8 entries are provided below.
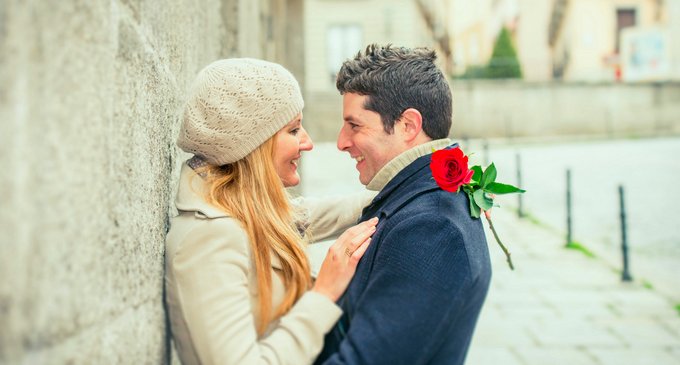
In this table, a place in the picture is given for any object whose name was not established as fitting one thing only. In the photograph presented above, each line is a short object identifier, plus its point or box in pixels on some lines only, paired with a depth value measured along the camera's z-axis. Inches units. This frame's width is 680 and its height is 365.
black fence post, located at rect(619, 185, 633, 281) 272.1
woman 67.5
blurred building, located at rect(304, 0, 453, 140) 1095.0
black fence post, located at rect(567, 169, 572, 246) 341.1
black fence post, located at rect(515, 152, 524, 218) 421.6
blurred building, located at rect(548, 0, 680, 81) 1203.9
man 67.8
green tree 1059.9
